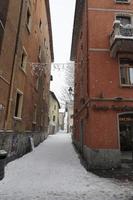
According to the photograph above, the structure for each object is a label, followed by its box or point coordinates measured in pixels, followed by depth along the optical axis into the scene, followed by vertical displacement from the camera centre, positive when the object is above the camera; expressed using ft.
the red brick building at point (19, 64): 30.60 +13.86
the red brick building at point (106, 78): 33.71 +11.04
